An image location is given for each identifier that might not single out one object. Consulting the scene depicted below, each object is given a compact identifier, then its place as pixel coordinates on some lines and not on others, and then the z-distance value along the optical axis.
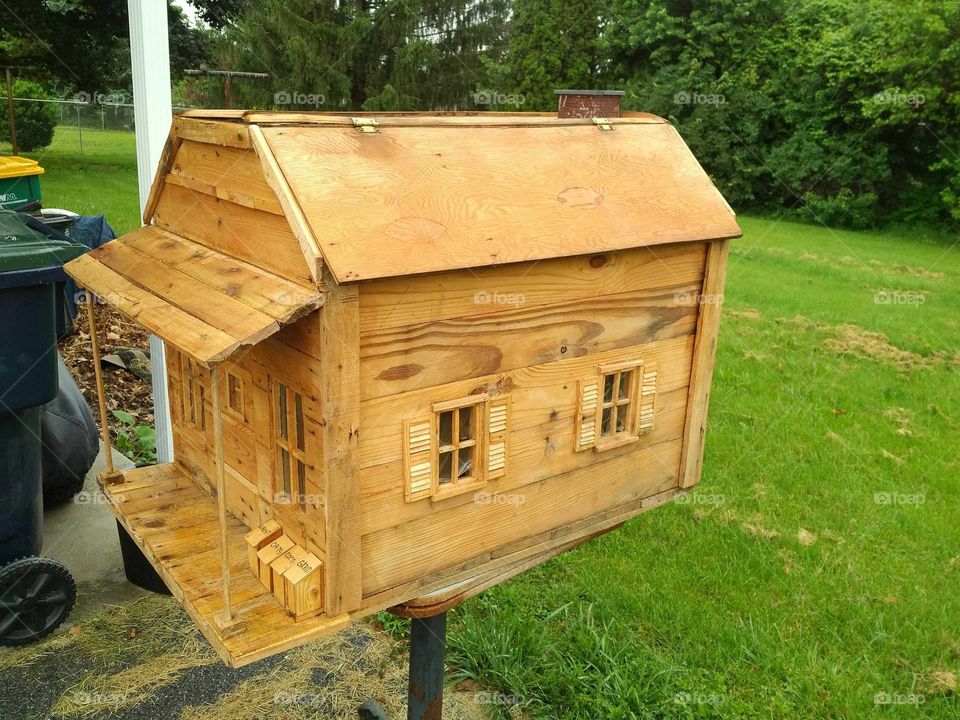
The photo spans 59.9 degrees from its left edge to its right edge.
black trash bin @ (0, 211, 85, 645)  3.58
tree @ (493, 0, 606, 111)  22.50
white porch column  4.09
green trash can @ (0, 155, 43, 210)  8.91
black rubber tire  3.96
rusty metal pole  2.91
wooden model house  2.07
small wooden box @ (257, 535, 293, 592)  2.32
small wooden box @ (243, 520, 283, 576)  2.41
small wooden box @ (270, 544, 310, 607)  2.24
